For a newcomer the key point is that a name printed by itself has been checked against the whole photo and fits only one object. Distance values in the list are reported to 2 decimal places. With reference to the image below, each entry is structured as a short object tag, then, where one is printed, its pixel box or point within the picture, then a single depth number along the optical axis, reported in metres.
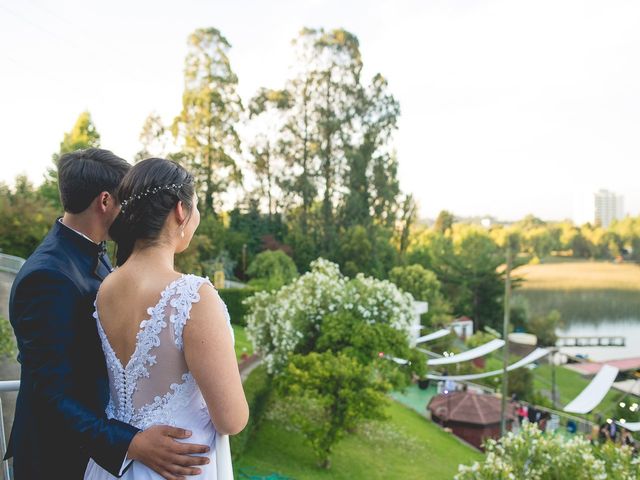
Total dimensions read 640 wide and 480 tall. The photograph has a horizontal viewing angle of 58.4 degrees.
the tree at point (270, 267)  23.31
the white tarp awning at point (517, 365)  16.84
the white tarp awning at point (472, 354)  17.33
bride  1.18
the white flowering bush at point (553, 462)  5.05
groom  1.26
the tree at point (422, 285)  26.80
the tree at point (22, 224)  15.50
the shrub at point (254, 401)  9.41
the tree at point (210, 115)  24.59
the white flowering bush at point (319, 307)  10.55
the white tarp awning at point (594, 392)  14.23
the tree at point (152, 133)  25.12
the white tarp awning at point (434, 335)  19.83
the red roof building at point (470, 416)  14.76
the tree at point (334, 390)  9.63
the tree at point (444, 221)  46.84
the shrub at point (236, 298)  21.52
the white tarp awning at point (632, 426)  11.79
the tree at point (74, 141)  20.45
